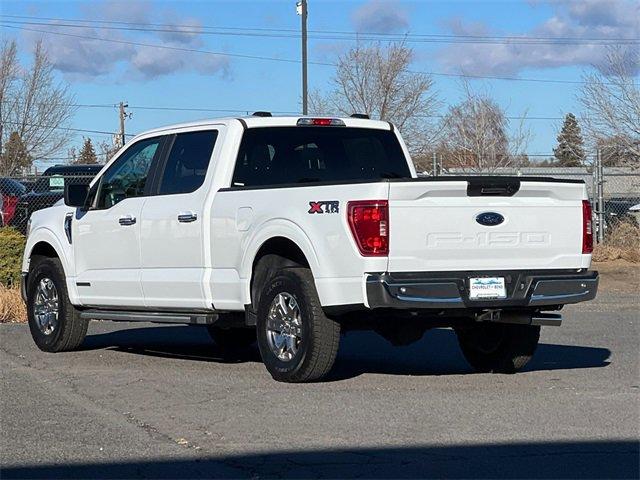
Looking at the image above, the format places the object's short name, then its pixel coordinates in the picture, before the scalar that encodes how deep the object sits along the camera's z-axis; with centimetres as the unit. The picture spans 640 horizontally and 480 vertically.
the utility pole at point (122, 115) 6548
